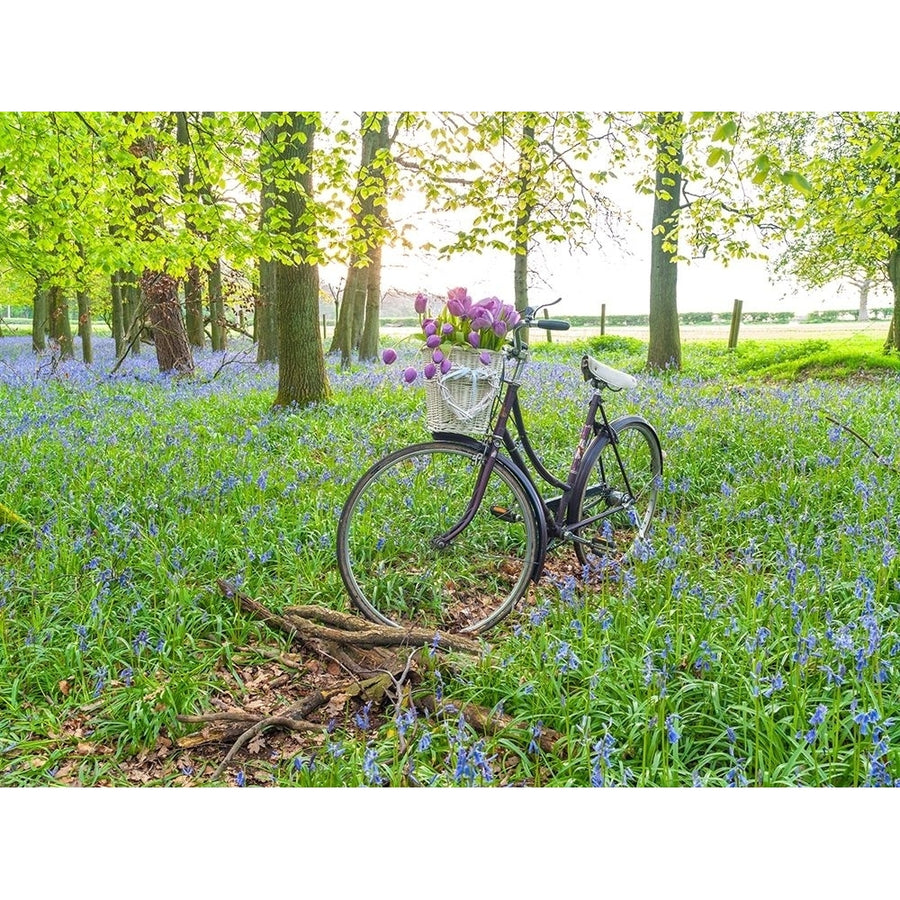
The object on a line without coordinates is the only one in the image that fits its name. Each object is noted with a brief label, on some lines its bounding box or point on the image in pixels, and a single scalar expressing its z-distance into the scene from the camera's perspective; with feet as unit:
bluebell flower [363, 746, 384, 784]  6.11
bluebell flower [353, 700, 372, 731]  6.71
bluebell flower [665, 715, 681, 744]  6.06
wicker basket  8.83
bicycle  9.22
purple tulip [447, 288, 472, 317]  8.86
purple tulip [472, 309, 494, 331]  8.98
